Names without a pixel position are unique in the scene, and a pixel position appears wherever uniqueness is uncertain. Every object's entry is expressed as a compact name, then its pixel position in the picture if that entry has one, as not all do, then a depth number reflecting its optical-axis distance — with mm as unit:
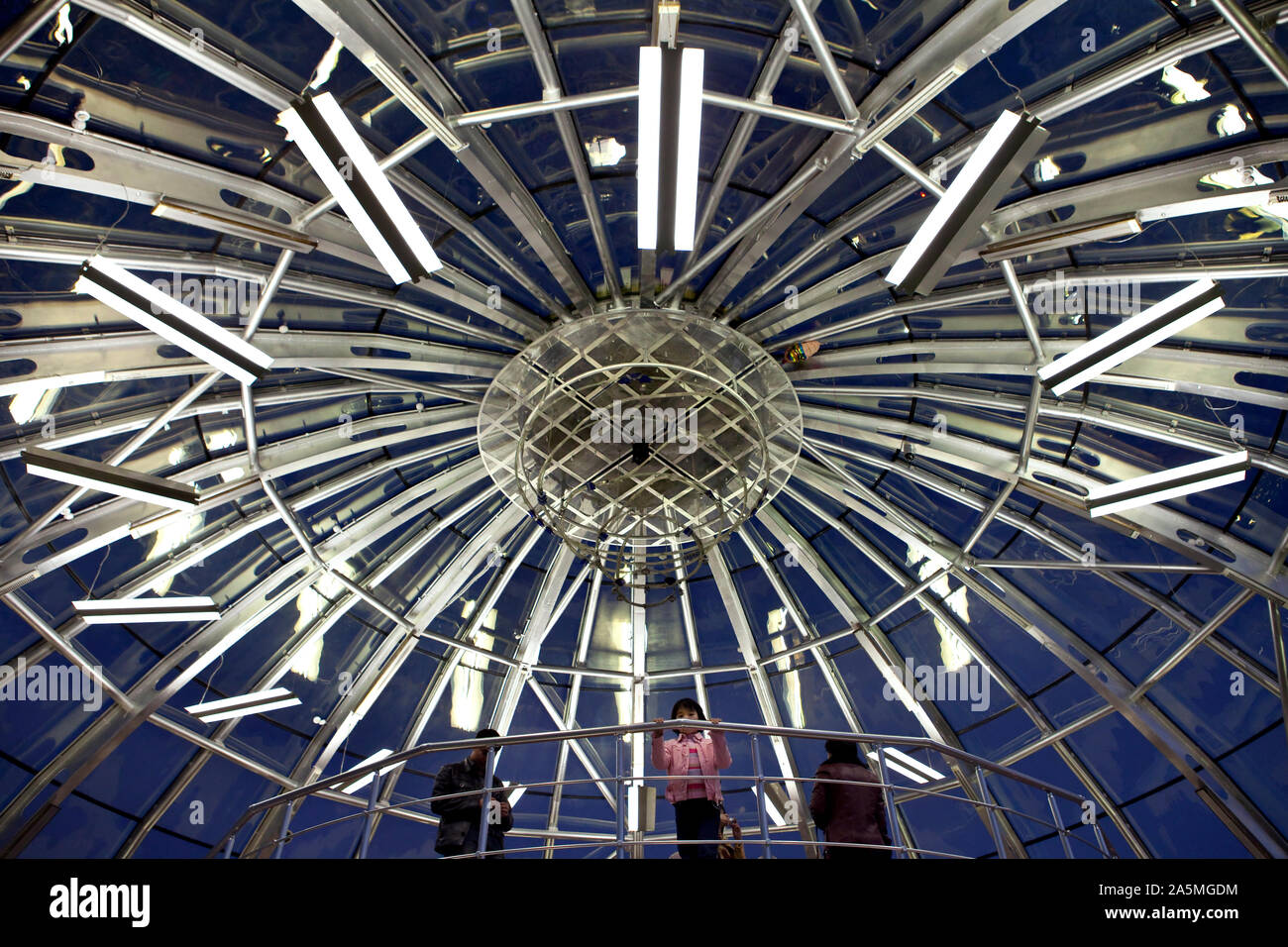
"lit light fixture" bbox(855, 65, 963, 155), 11570
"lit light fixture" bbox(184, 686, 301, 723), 20500
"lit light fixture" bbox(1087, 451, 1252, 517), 14945
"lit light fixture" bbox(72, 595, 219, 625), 17016
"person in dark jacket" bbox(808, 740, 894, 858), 11398
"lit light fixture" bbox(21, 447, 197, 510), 14305
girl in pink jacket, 11859
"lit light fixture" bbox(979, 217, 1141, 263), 13299
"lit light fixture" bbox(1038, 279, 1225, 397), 12438
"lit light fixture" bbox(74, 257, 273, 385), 11969
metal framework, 12289
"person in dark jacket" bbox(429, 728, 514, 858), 11602
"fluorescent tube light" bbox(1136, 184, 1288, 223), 12805
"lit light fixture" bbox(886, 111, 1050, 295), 9961
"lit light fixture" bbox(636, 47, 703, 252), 9430
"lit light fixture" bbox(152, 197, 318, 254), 12866
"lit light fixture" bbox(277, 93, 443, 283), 9781
